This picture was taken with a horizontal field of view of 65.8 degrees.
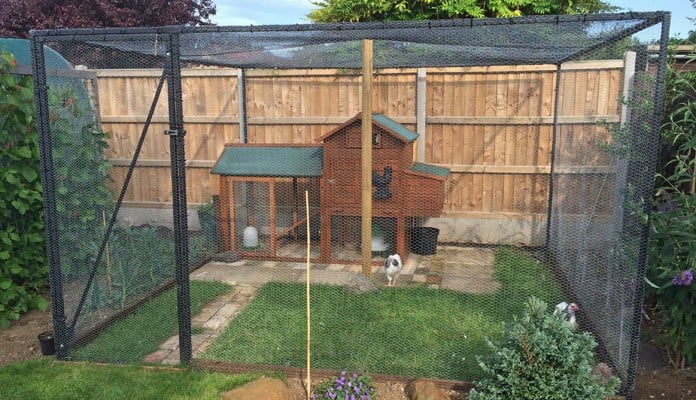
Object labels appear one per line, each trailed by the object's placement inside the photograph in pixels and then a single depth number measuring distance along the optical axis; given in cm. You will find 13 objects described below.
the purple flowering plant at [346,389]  301
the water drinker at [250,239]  615
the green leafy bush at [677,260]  314
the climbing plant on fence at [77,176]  381
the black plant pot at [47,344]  372
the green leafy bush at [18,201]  425
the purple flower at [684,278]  303
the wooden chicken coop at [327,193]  560
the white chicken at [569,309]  355
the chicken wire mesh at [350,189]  332
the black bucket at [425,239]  618
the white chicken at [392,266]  503
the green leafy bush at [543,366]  273
